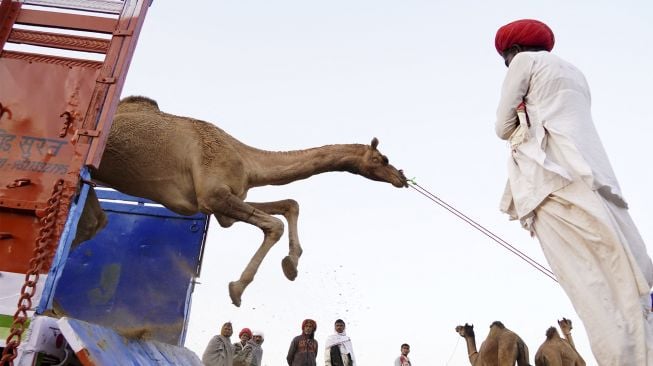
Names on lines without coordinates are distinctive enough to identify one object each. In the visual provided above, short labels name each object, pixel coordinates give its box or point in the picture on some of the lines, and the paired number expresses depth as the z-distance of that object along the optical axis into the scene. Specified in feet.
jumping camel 21.93
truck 11.37
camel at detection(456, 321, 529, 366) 38.37
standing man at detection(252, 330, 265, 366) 38.47
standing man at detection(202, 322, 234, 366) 33.94
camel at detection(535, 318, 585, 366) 36.65
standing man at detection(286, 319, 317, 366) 34.99
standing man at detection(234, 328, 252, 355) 37.81
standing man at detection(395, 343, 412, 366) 42.86
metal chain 10.21
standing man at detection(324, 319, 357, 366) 37.42
